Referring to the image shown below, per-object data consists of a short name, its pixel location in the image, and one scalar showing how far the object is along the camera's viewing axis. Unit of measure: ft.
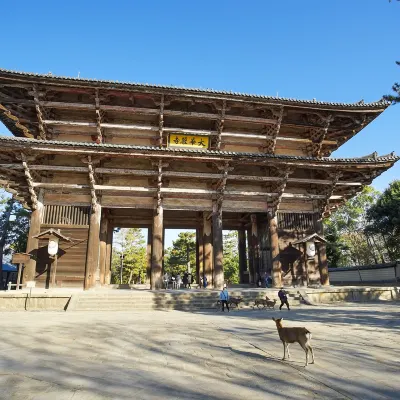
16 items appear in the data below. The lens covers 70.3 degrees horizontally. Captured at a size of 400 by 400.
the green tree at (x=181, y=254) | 131.27
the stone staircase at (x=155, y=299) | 39.58
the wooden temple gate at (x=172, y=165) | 46.16
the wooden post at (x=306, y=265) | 51.90
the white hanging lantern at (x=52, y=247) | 43.93
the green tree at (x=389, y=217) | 85.76
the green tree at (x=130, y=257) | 140.26
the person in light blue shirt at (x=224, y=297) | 39.09
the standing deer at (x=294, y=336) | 14.97
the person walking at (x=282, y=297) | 38.80
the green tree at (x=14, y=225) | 97.54
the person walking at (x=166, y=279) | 64.71
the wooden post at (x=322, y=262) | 52.21
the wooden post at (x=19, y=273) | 44.87
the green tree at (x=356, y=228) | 115.96
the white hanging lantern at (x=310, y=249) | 50.10
